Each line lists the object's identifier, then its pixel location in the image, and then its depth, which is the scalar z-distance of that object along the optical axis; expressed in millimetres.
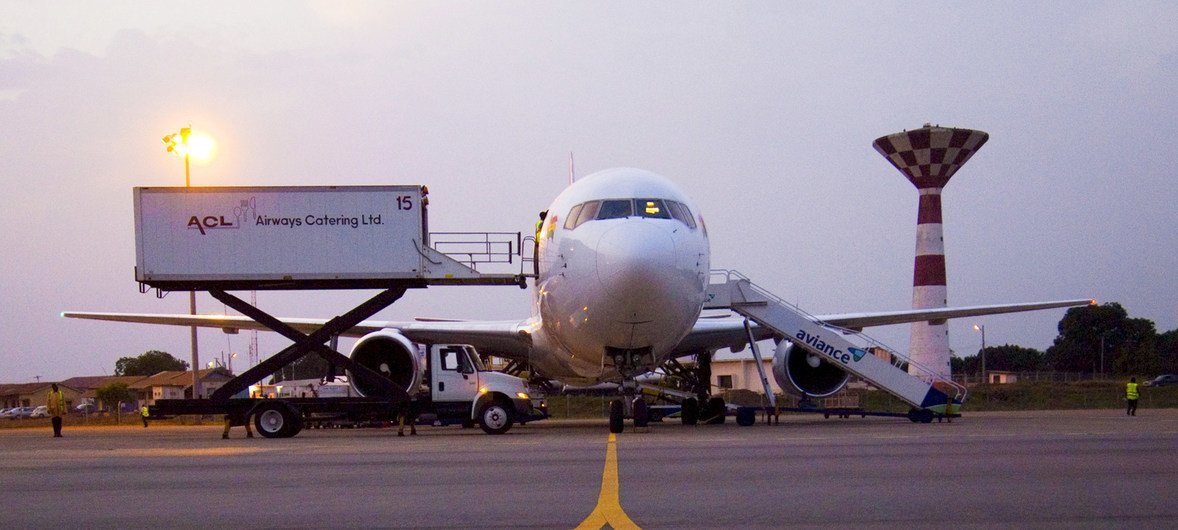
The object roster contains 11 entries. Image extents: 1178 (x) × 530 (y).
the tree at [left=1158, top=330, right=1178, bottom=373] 87275
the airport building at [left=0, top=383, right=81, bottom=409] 94938
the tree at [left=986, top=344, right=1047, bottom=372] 113500
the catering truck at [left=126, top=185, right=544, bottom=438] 21234
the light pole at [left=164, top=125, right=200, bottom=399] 31142
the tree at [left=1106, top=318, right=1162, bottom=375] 87750
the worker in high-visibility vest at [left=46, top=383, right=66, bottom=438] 24688
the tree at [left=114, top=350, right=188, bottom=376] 109000
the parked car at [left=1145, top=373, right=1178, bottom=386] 76938
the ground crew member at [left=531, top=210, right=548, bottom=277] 20989
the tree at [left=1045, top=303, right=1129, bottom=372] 100750
